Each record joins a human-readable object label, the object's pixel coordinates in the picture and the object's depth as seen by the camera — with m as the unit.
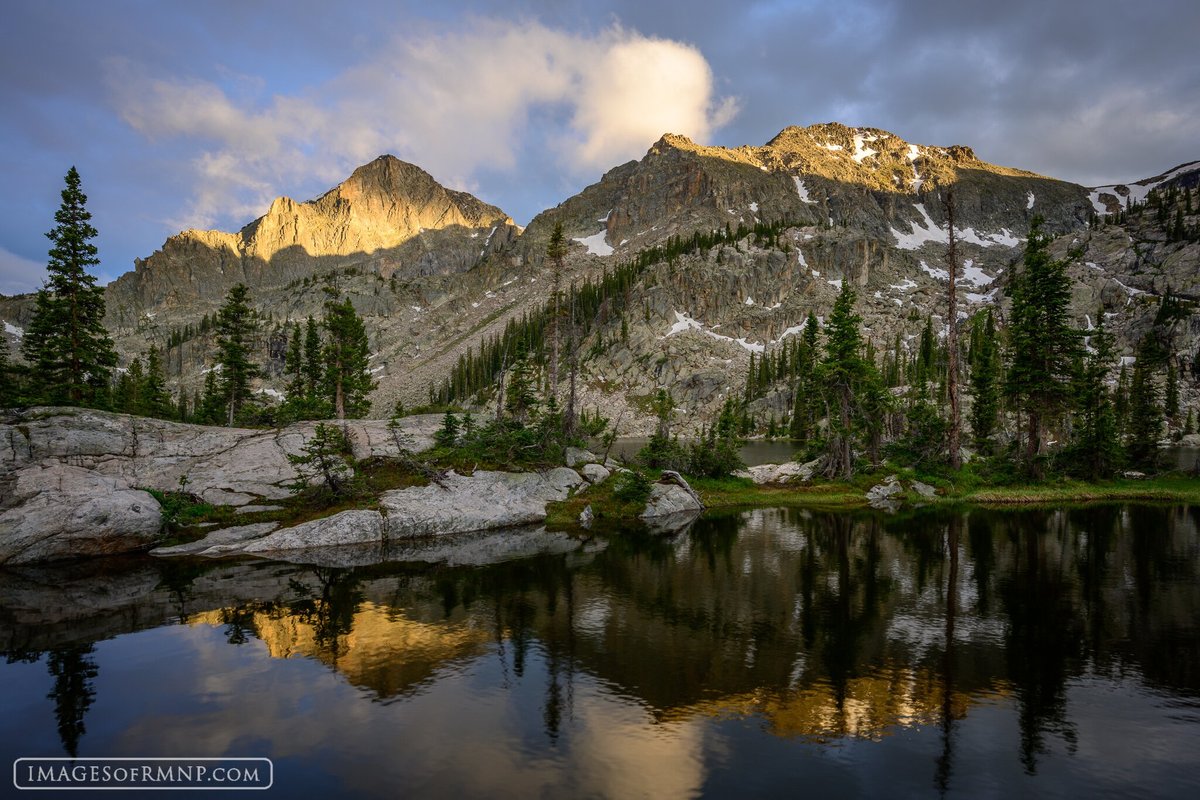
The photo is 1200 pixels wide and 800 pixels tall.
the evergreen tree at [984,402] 55.56
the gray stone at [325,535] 26.62
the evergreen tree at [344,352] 47.72
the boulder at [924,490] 40.25
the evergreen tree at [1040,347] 42.12
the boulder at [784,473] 46.20
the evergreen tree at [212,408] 57.41
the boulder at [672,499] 36.62
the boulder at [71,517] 24.03
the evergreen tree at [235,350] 49.59
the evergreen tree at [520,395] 44.03
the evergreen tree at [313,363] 56.84
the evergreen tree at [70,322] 34.66
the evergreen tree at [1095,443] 41.94
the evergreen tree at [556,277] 45.59
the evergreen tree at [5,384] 44.34
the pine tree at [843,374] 44.84
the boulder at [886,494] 39.09
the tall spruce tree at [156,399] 59.68
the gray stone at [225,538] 25.70
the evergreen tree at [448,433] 36.72
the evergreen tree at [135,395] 63.38
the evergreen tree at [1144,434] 48.94
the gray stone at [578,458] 39.75
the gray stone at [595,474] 38.38
